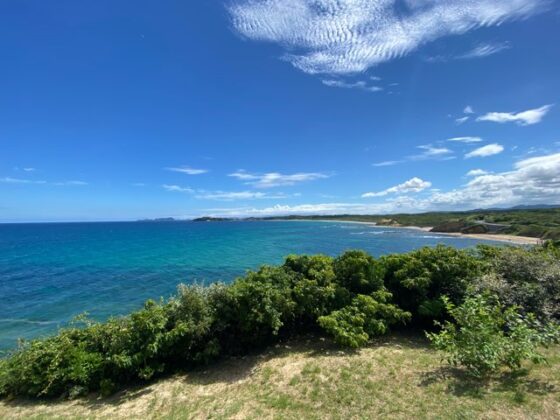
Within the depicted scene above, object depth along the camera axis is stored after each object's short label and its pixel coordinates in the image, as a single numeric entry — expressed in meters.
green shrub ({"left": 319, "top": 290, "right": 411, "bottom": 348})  9.66
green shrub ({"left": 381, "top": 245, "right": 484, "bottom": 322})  11.35
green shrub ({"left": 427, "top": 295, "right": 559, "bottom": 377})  6.55
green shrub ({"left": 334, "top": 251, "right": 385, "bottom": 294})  12.20
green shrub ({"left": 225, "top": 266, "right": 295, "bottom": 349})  9.88
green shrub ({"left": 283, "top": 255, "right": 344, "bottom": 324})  10.98
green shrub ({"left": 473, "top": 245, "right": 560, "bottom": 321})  9.80
